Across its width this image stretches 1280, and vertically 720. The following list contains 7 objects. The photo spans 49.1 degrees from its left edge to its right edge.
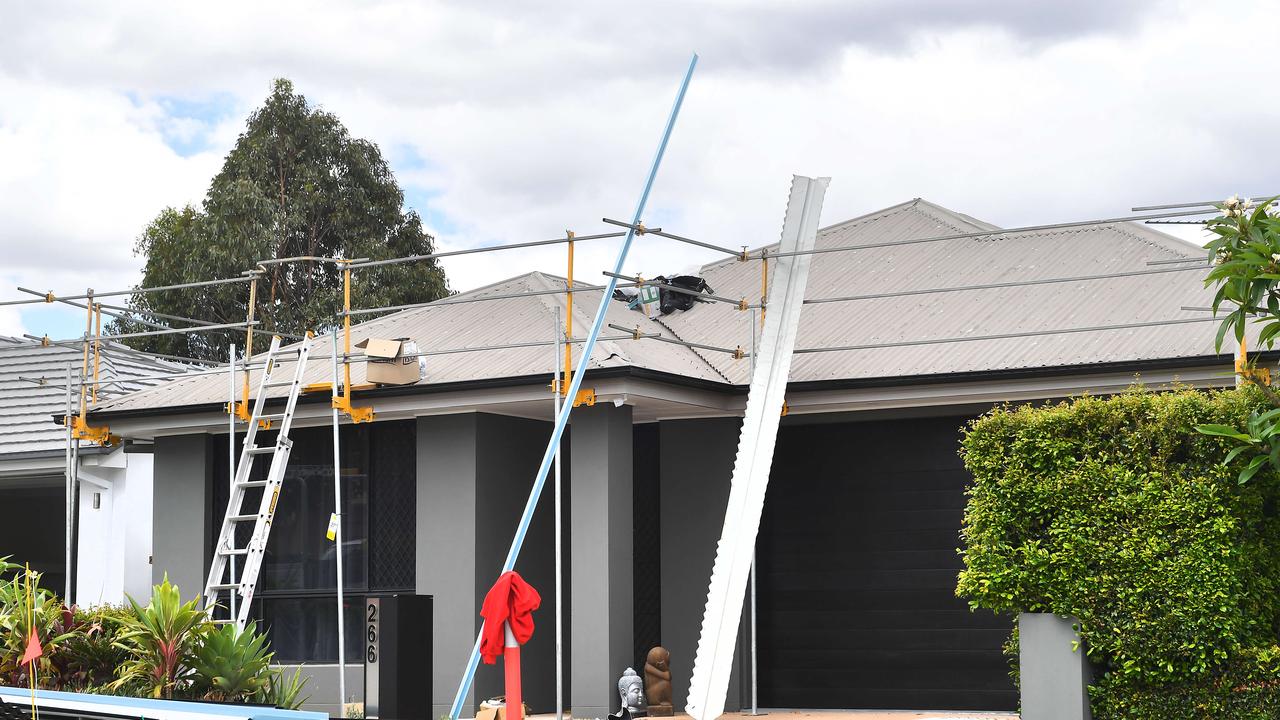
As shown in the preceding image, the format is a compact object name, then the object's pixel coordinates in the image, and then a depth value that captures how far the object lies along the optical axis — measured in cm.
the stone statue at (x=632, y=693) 1131
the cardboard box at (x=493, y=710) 1048
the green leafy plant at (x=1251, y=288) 790
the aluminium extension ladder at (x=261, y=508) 1112
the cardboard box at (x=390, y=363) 1216
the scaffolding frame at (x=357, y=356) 1051
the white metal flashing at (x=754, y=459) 1019
